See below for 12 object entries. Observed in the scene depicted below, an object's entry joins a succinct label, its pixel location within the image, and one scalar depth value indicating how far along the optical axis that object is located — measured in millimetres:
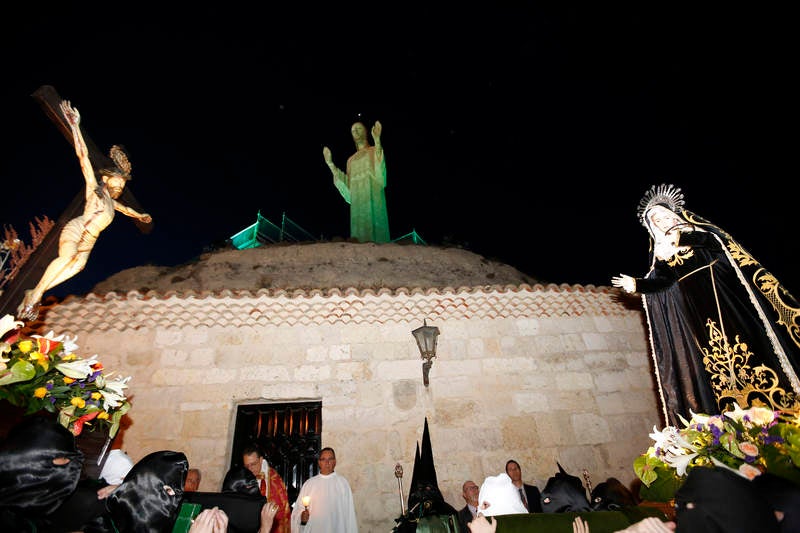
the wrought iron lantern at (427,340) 5598
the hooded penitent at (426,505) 2723
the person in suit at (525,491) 4980
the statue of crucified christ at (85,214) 3797
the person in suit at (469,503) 4727
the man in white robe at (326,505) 4527
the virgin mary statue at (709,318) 3049
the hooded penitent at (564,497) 4074
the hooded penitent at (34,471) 1737
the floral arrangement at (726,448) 2090
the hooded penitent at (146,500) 1968
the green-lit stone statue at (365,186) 15234
